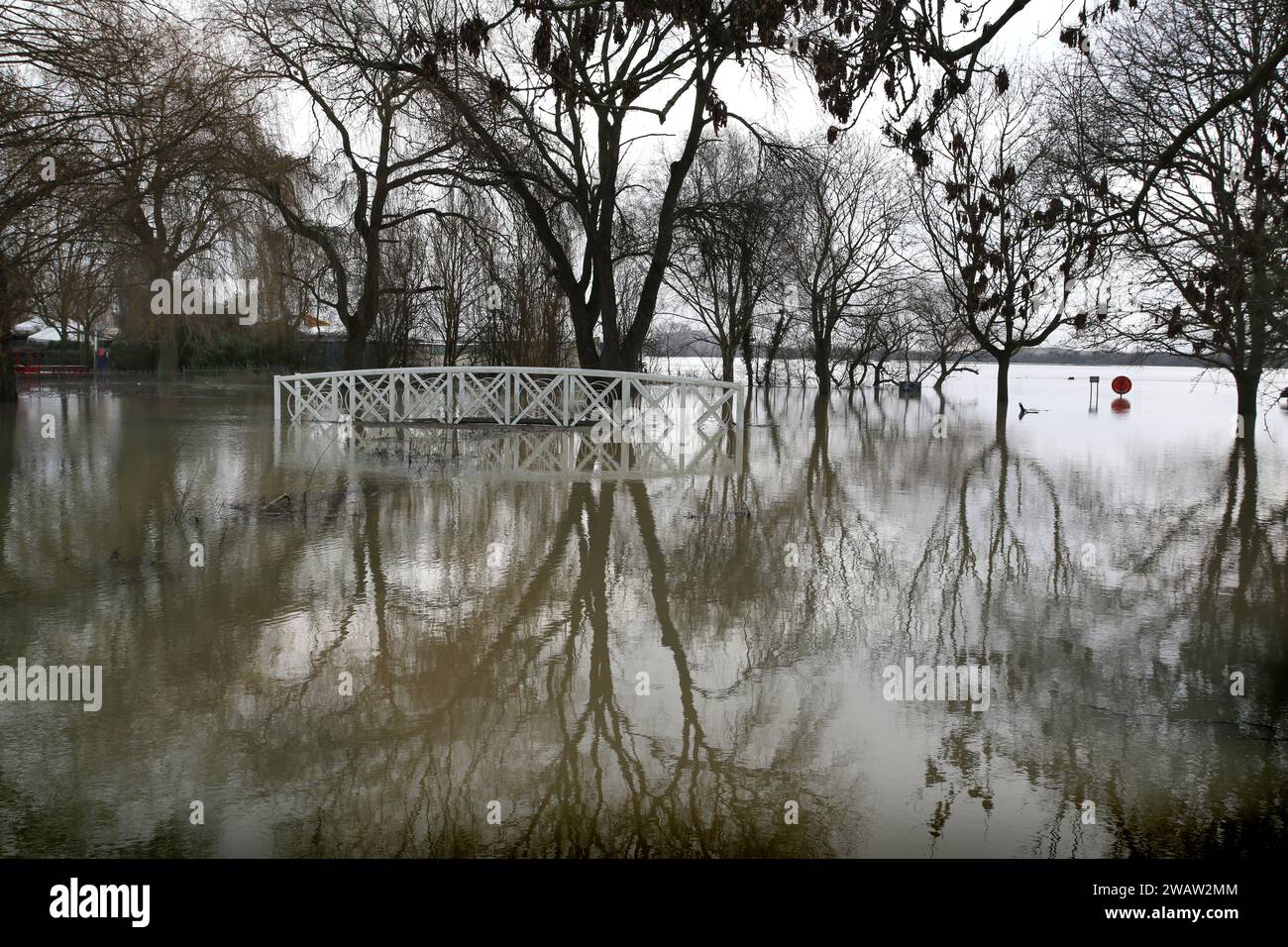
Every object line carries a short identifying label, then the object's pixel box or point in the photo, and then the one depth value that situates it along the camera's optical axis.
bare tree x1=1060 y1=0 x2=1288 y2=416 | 7.11
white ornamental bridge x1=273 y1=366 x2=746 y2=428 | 17.28
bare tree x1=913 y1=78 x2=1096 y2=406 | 24.53
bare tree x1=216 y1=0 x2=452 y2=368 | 19.53
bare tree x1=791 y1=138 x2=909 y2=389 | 33.38
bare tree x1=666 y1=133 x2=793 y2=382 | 20.56
